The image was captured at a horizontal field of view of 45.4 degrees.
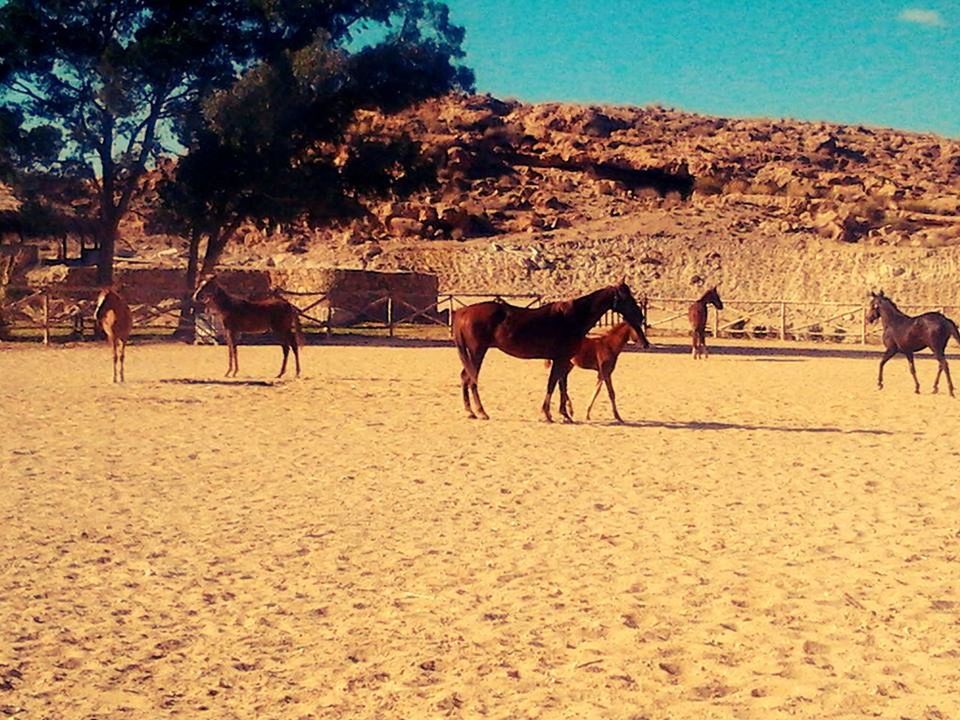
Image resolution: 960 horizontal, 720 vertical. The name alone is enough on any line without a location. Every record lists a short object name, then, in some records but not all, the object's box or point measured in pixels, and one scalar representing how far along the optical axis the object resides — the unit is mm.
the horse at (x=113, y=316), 19430
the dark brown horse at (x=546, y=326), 15258
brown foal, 15523
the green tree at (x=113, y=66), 33438
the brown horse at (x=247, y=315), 20594
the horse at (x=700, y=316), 27297
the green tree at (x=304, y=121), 33000
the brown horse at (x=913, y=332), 18984
